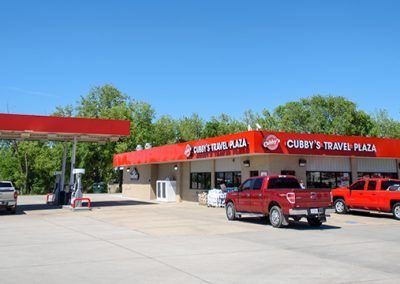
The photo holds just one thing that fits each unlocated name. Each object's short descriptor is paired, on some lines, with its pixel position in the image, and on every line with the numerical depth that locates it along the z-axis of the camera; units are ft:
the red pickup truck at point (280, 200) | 50.29
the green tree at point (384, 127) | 232.94
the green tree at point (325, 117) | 227.61
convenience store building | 78.33
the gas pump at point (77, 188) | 84.64
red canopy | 80.07
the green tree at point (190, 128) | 258.78
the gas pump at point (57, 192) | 96.48
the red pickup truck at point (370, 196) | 63.21
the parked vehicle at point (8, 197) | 73.36
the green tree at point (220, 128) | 251.39
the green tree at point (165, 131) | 238.37
